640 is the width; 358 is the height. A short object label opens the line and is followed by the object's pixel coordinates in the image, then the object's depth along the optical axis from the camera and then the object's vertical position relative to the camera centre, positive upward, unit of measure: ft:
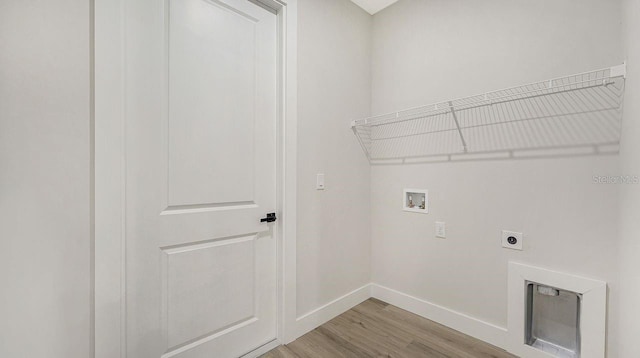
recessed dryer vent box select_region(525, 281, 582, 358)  4.94 -2.89
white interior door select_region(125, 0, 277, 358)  4.06 -0.03
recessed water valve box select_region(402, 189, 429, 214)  6.77 -0.66
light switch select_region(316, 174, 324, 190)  6.49 -0.15
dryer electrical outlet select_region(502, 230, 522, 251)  5.34 -1.33
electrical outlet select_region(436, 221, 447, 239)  6.42 -1.35
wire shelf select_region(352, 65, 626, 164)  4.50 +1.23
